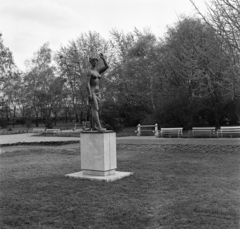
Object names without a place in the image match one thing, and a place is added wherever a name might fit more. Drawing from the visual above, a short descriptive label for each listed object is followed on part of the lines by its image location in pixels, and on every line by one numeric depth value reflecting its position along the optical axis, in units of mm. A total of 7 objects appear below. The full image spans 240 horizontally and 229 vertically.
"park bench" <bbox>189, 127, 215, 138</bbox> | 20884
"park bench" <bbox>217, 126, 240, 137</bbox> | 19547
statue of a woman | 8453
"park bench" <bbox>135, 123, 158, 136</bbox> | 24288
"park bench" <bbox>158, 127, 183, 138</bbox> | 21581
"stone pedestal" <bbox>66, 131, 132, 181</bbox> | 7992
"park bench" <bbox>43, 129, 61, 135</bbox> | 32119
